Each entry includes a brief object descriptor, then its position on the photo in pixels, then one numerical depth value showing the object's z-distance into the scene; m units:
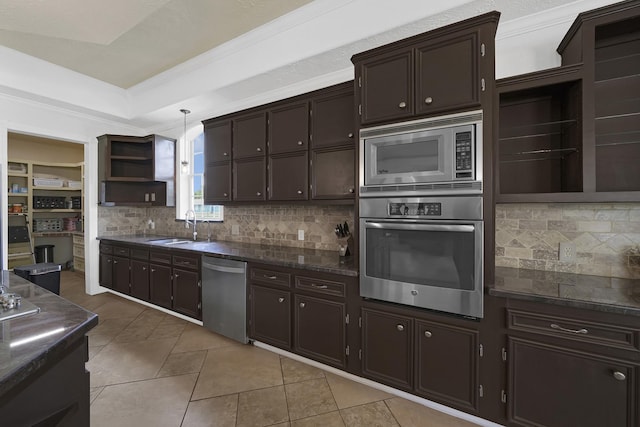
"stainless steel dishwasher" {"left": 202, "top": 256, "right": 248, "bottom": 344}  2.74
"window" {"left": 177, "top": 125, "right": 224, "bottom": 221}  4.54
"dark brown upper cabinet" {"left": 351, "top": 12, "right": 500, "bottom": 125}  1.72
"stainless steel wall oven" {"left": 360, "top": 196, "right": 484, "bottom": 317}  1.73
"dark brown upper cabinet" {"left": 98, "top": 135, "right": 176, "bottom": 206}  4.35
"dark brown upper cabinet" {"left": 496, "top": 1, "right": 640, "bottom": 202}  1.72
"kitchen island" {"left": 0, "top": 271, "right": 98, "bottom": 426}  0.78
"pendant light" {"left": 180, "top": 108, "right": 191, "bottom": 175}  4.43
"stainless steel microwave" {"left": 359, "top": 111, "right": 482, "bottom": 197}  1.74
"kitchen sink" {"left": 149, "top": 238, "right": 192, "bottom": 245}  3.69
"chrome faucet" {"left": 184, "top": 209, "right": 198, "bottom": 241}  4.09
